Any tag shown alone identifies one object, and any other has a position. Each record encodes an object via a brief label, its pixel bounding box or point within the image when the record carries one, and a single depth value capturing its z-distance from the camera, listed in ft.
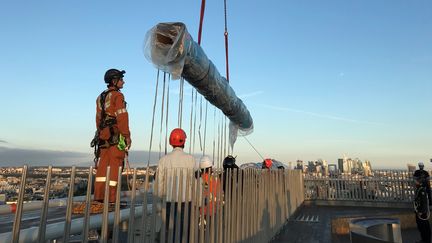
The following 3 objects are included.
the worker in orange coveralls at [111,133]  13.99
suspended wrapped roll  18.76
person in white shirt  9.60
